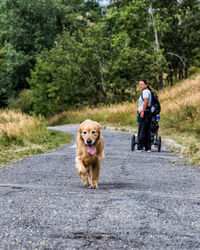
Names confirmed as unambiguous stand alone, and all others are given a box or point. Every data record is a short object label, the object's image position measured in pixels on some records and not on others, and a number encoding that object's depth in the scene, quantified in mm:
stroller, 10977
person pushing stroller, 10500
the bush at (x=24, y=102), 42188
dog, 5316
